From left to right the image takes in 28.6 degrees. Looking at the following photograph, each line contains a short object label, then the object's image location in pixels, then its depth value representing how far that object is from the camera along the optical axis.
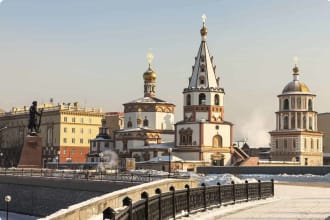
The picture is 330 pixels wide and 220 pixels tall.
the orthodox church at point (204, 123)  78.44
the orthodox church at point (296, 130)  81.31
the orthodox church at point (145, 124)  86.50
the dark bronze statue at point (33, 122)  56.16
